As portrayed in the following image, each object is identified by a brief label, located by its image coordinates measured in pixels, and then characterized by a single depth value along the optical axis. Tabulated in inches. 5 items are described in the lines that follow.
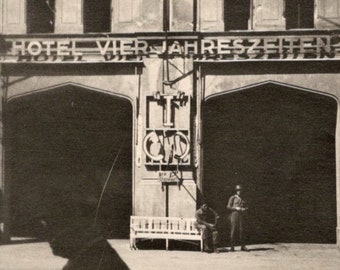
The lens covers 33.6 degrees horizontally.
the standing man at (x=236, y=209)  591.5
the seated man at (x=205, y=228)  568.4
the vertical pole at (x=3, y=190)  616.1
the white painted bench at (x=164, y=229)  568.1
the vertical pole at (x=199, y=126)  602.2
